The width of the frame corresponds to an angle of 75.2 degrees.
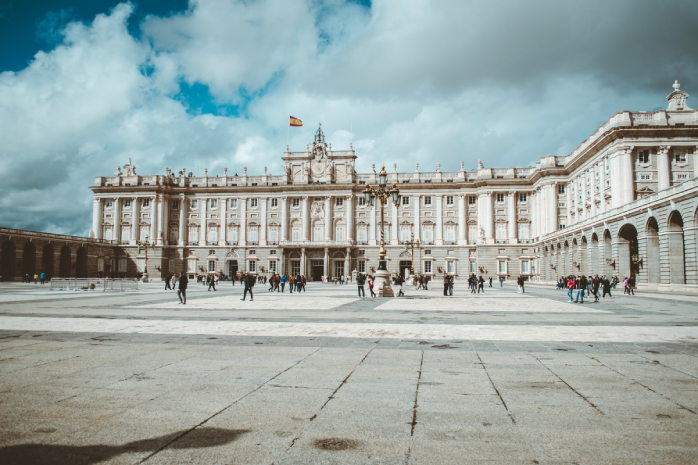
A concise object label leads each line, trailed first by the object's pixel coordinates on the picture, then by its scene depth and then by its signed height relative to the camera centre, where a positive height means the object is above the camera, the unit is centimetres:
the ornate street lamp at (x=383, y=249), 2698 +72
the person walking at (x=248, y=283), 2360 -114
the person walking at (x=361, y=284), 2834 -146
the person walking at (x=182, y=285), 2101 -109
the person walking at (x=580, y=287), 2289 -143
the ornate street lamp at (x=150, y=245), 7044 +261
